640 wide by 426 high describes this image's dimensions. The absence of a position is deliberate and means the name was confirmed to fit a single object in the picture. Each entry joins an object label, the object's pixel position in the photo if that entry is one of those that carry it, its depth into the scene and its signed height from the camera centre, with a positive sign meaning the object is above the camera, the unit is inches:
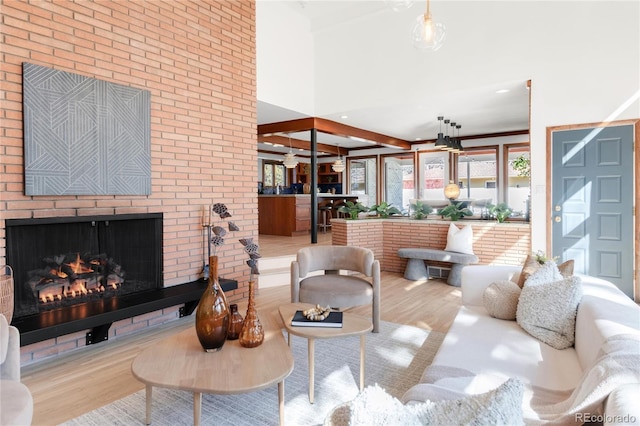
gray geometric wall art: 110.6 +24.6
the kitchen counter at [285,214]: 349.4 -2.3
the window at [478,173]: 382.6 +38.9
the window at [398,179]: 448.1 +38.1
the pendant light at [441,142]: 271.3 +48.7
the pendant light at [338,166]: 413.1 +49.5
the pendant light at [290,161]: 361.1 +47.7
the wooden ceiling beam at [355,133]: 276.7 +65.9
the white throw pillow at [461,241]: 214.1 -16.9
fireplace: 108.3 -20.6
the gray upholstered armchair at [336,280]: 126.2 -24.6
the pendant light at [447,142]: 274.4 +49.7
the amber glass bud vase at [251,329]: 81.2 -25.3
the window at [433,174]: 412.5 +41.1
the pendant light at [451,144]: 280.2 +49.6
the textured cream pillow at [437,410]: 29.9 -16.1
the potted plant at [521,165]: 356.5 +42.9
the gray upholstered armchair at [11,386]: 53.9 -28.0
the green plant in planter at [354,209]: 247.3 +1.5
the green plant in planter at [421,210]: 249.6 +0.7
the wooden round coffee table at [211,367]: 65.3 -29.1
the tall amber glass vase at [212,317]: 77.2 -21.2
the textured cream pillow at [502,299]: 97.9 -23.0
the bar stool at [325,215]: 396.8 -3.8
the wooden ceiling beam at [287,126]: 271.1 +63.5
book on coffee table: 91.4 -26.7
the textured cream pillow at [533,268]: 98.4 -15.3
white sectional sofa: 40.8 -27.1
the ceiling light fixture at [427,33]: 96.1 +45.7
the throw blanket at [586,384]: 41.1 -21.0
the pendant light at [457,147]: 291.5 +49.1
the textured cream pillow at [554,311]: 81.7 -22.3
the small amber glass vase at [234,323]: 86.5 -25.5
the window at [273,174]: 490.6 +50.0
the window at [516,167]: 359.9 +41.9
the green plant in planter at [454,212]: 235.6 -0.7
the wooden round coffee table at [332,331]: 86.7 -27.7
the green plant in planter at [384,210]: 261.4 +0.8
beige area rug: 80.7 -43.2
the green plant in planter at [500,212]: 217.8 -0.7
